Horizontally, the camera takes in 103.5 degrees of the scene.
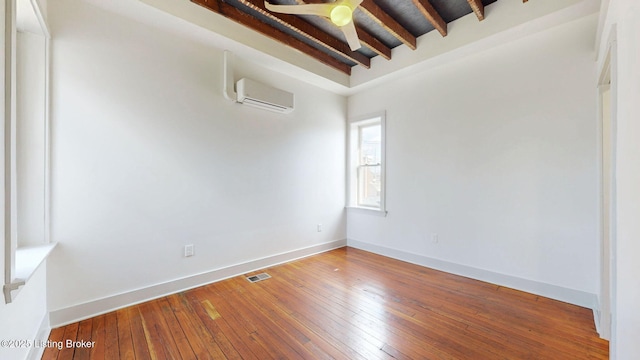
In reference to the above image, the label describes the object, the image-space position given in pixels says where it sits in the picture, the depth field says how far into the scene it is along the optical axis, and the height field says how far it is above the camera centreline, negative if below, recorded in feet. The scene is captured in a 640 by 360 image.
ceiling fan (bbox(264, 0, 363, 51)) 5.75 +3.99
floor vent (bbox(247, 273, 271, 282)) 9.77 -3.89
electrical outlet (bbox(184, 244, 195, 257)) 8.83 -2.53
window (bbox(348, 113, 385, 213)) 13.87 +0.88
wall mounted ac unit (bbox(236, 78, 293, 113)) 9.66 +3.32
